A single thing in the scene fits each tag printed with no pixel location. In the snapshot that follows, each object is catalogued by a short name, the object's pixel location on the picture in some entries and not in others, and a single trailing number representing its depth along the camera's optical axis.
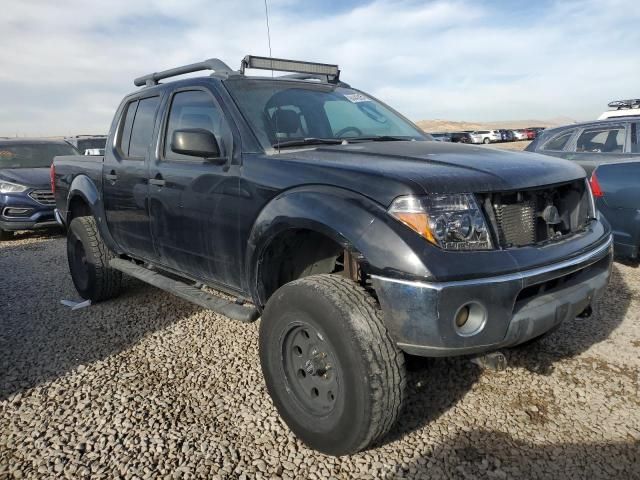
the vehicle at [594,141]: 6.10
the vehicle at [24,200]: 8.27
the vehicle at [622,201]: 5.28
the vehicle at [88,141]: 12.86
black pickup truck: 2.11
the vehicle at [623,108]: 7.25
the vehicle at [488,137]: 35.82
